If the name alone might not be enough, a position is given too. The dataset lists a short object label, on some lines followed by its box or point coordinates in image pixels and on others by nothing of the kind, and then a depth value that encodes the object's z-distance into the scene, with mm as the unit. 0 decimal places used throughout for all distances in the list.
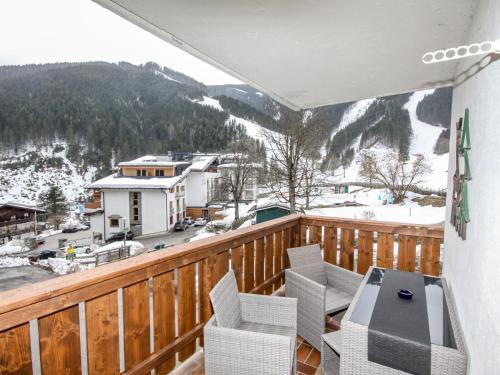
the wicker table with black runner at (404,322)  1295
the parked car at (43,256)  18838
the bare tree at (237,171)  21344
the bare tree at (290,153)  11906
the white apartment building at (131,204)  23125
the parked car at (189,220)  25322
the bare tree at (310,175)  12130
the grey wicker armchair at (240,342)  1467
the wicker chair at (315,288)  2238
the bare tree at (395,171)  20406
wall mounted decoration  1463
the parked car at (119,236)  22192
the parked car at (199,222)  24997
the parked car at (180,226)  24359
